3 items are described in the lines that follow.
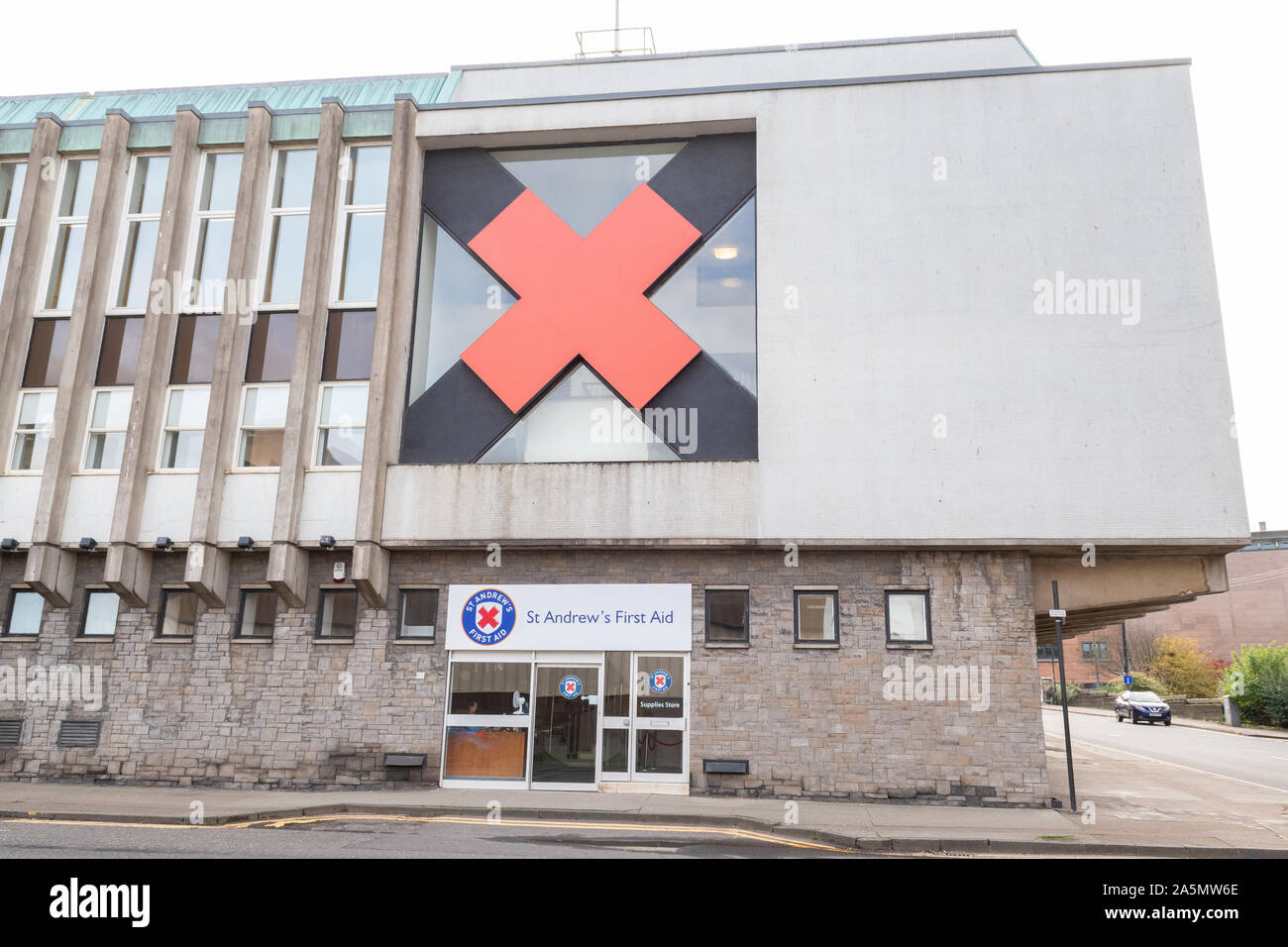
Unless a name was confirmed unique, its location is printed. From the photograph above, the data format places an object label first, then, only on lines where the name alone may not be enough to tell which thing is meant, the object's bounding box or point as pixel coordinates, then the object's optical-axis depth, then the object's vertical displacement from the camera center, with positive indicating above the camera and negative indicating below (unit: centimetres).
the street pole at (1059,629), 1381 +85
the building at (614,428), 1488 +432
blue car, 3959 -94
